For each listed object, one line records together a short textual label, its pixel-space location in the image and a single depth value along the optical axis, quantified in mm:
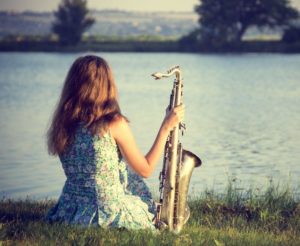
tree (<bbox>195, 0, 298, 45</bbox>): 71938
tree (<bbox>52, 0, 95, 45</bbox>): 82875
